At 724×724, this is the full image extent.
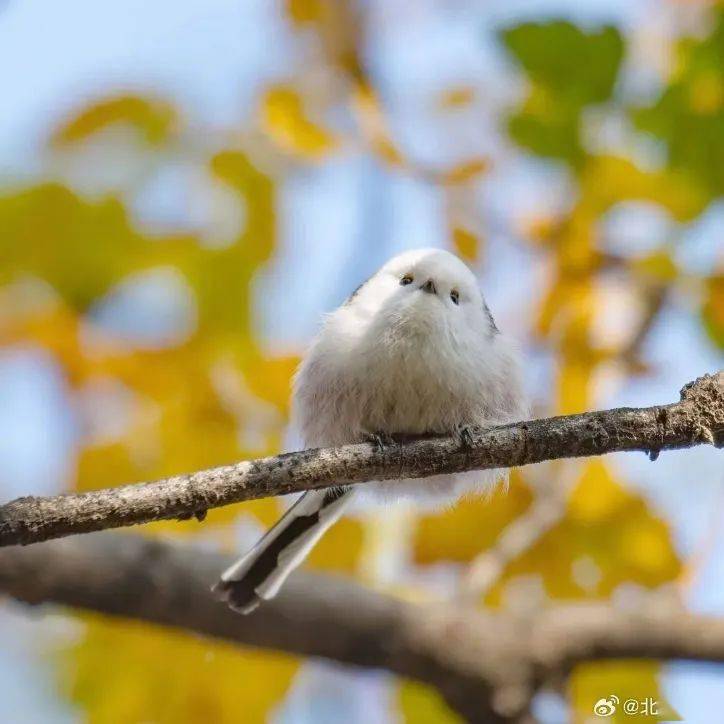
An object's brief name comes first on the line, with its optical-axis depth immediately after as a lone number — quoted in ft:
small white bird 16.47
